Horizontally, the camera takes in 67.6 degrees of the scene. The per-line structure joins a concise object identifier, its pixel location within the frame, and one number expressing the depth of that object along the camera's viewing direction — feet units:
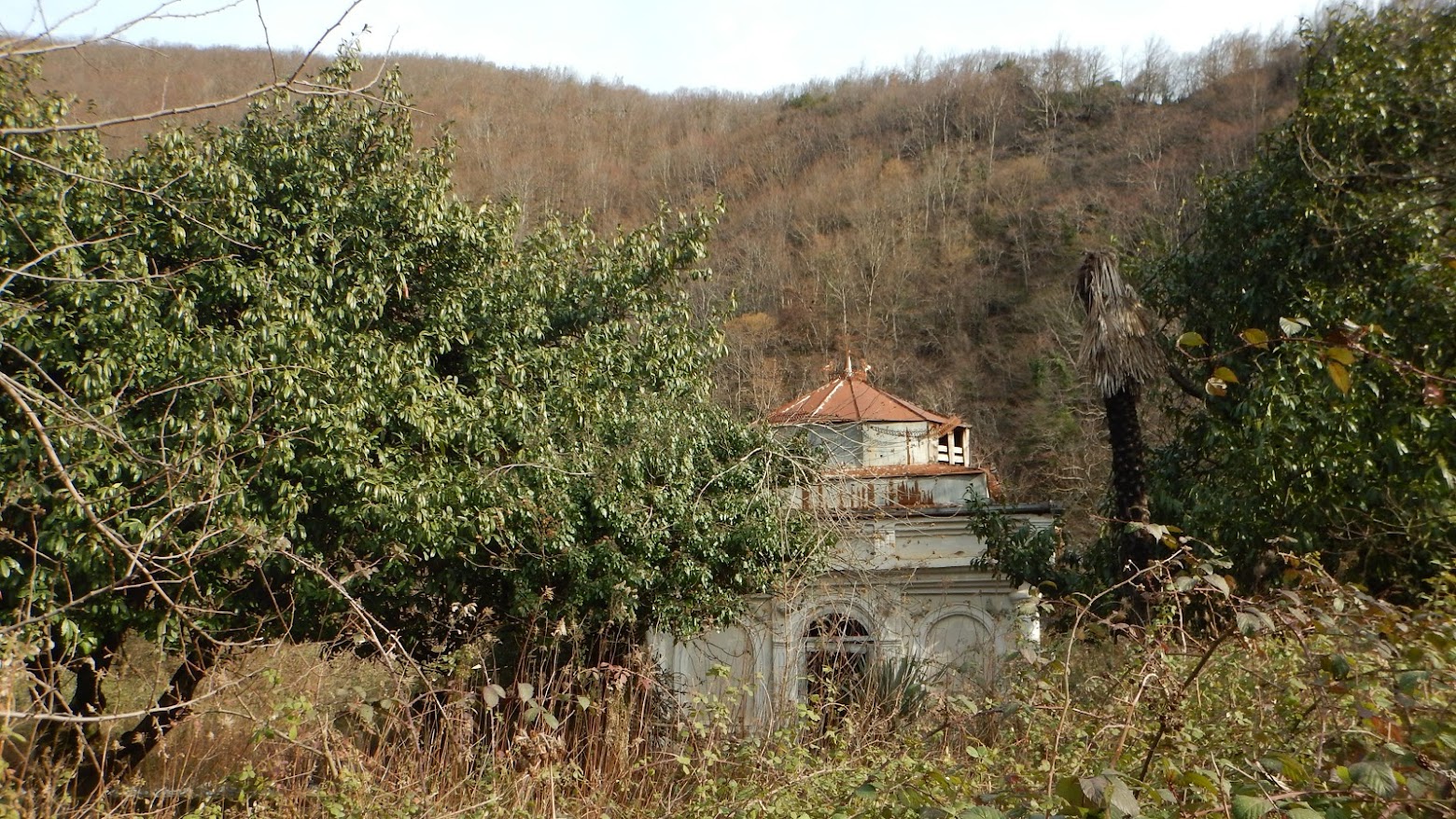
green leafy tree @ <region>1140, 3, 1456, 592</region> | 28.82
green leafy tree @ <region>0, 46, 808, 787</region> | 25.16
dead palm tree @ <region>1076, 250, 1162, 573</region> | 36.76
